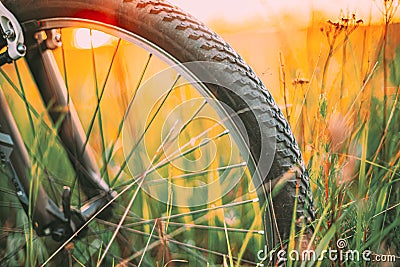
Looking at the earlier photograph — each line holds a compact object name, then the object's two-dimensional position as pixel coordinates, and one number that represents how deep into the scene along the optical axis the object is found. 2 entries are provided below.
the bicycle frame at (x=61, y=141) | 1.74
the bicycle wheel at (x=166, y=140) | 1.64
